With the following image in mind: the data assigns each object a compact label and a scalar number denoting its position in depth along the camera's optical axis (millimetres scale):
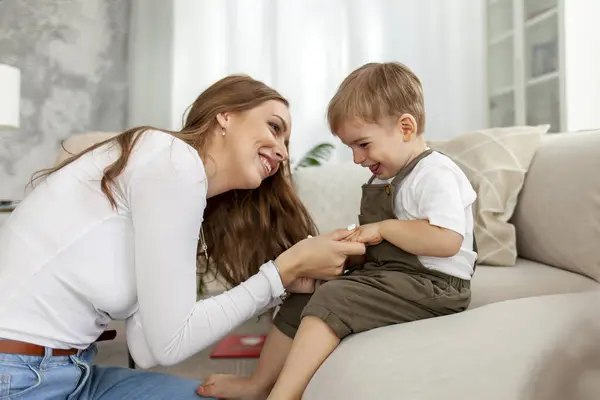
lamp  2705
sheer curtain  3660
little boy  1140
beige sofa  766
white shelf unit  2926
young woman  1012
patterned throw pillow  1887
